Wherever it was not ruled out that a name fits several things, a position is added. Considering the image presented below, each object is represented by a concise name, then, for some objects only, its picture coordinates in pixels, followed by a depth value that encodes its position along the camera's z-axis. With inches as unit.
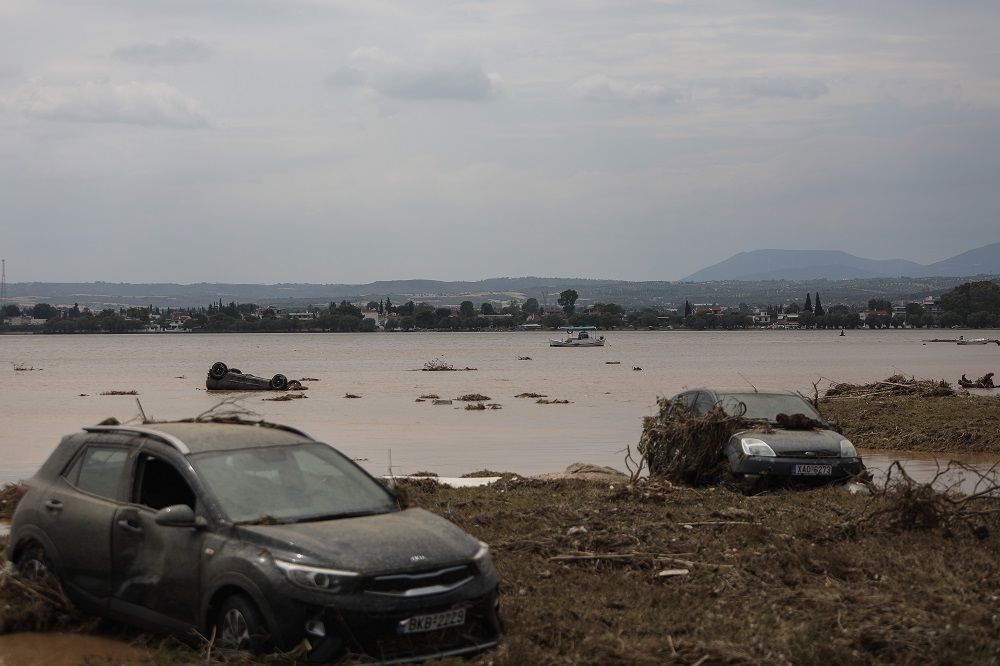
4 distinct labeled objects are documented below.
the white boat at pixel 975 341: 6308.1
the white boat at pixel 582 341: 6013.8
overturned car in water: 2276.1
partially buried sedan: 539.8
